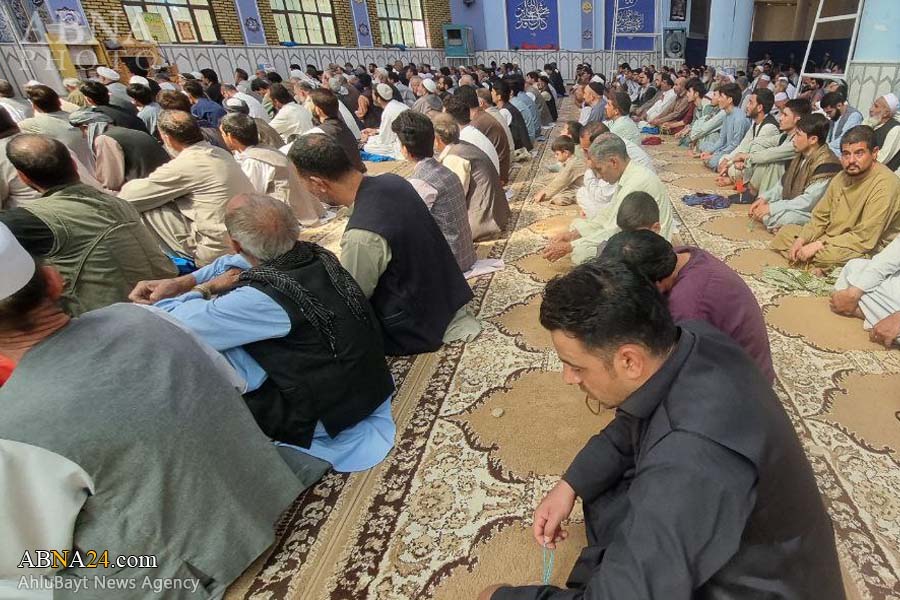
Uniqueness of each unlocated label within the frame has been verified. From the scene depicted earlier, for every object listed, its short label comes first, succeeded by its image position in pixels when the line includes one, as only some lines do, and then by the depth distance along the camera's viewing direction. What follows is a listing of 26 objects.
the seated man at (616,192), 2.81
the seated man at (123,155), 3.33
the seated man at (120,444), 0.99
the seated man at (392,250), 2.16
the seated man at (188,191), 2.93
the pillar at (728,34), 10.20
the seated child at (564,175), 4.49
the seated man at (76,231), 1.91
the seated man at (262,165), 3.56
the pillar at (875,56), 4.43
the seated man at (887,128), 3.57
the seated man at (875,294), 2.19
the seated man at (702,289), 1.43
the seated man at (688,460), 0.70
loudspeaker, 15.13
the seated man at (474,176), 3.69
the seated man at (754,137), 4.45
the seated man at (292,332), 1.55
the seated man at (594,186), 3.52
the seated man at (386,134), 6.61
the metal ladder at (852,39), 4.81
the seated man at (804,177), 3.34
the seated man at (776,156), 3.79
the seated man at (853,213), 2.66
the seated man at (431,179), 2.84
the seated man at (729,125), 5.42
